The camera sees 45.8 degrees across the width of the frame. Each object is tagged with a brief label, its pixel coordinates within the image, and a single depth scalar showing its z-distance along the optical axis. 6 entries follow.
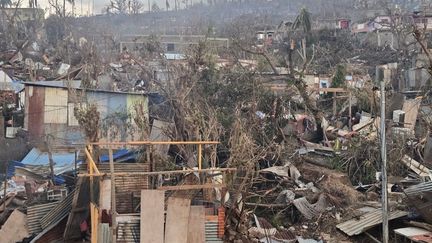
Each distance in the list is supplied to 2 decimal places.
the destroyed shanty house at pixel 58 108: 17.70
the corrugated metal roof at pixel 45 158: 14.19
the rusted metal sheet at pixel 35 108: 17.78
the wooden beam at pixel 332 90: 18.93
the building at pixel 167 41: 38.33
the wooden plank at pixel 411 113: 16.49
